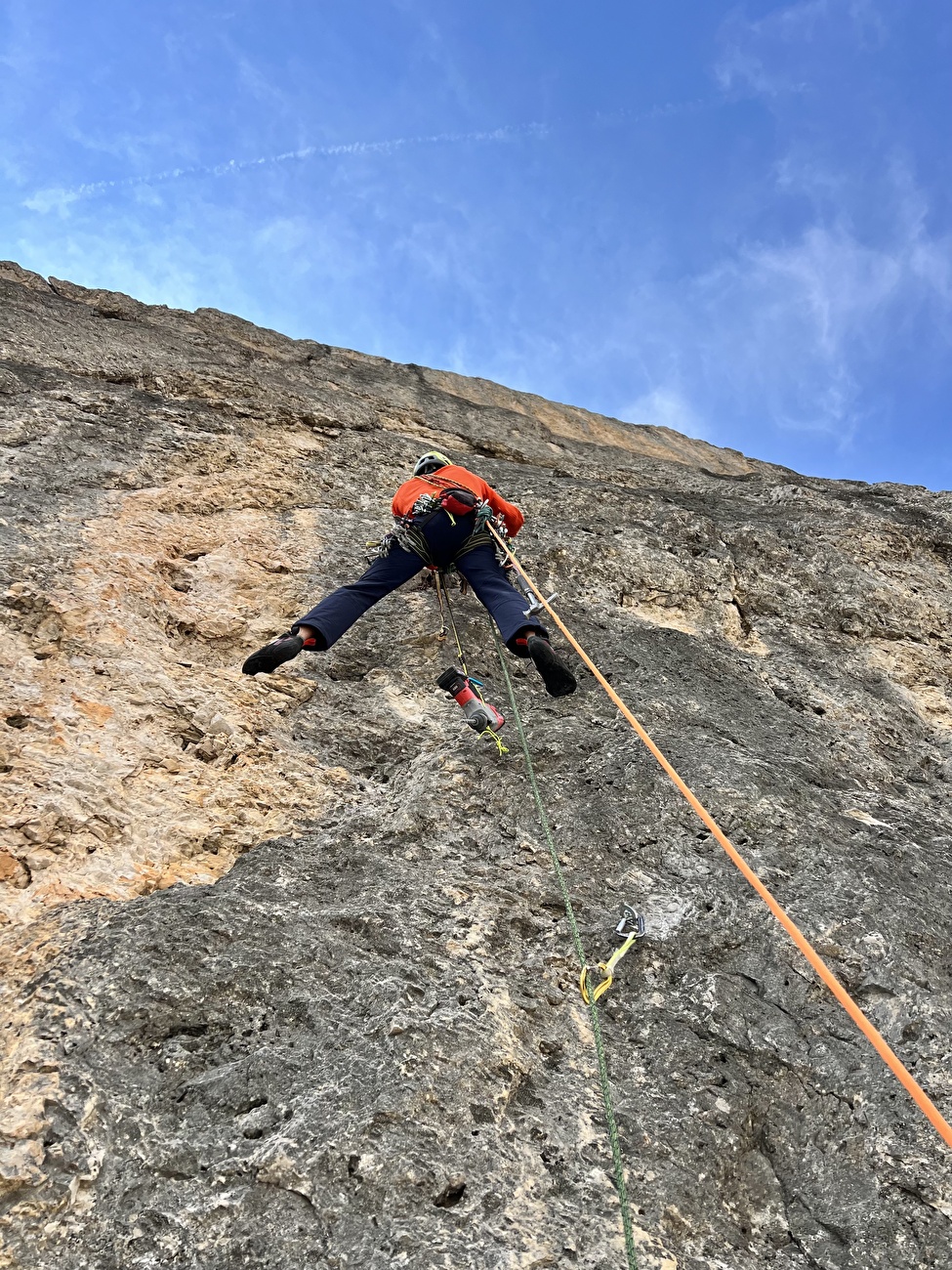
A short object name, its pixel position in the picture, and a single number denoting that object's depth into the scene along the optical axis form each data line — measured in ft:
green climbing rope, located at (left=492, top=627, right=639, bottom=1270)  6.85
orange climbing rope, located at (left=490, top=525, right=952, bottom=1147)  6.26
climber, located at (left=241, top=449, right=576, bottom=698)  14.14
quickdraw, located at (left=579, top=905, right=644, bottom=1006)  10.44
